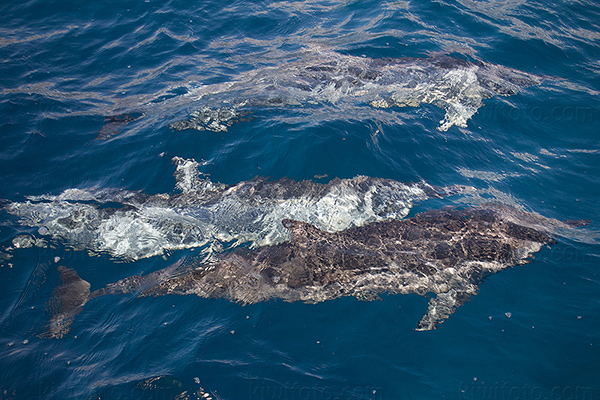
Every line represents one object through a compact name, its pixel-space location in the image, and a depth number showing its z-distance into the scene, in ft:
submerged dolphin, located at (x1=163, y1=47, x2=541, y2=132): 30.68
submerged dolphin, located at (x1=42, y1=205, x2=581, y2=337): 18.47
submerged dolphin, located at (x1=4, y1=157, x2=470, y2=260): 21.68
